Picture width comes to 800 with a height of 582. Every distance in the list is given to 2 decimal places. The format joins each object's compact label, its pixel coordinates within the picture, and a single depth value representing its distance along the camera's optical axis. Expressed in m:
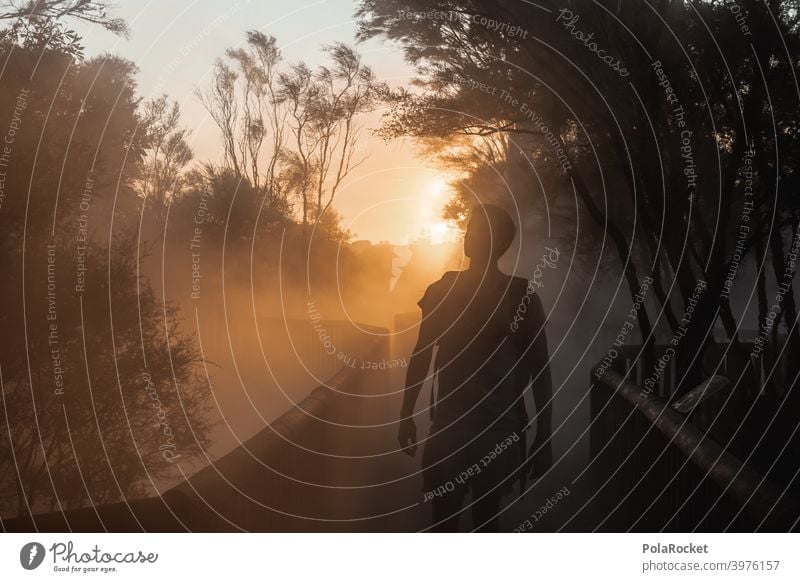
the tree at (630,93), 8.48
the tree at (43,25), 7.19
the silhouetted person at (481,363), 4.71
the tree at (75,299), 10.23
